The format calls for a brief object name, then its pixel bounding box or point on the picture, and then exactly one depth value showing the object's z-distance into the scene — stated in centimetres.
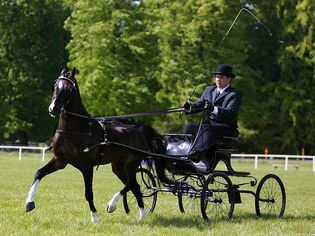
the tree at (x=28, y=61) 4384
